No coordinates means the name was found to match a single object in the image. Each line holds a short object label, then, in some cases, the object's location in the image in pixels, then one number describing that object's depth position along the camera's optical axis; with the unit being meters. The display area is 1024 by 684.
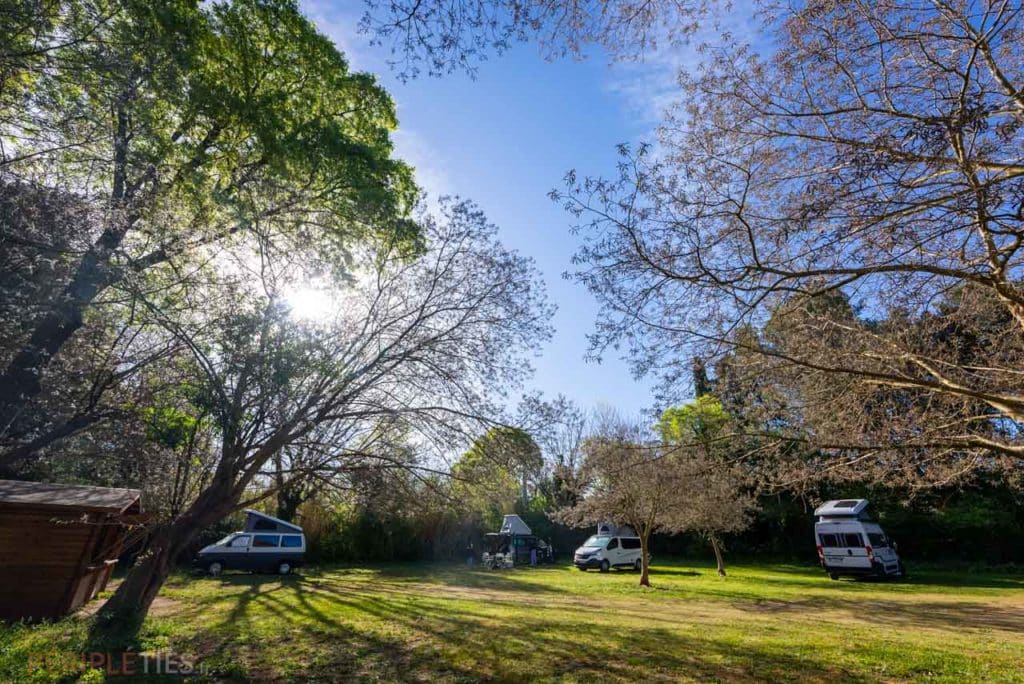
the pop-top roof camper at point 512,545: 27.51
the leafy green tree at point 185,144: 5.40
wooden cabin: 9.38
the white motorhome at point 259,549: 20.78
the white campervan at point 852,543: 20.53
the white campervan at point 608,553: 25.31
